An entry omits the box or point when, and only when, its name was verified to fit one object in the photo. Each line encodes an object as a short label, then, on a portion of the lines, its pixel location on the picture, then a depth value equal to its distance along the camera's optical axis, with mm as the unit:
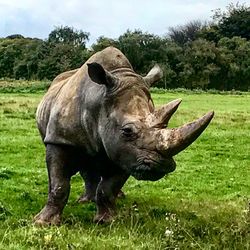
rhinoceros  6422
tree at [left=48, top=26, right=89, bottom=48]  66500
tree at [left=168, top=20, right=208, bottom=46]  81188
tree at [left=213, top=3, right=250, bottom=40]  64375
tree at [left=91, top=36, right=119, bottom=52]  48000
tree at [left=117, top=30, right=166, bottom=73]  47281
